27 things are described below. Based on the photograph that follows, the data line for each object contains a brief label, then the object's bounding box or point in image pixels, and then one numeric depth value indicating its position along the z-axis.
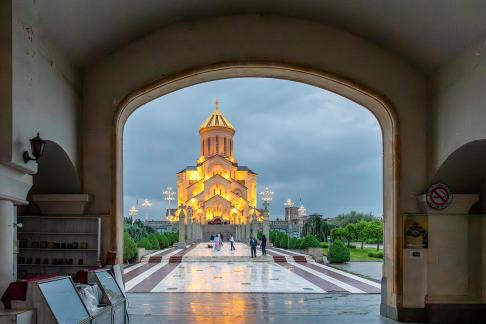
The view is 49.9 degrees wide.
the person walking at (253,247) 25.89
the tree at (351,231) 37.50
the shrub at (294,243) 32.32
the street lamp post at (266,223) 36.66
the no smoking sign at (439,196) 8.18
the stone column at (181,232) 35.52
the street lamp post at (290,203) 50.03
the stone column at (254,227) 38.78
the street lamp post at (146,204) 46.26
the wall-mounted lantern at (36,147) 5.61
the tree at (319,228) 46.56
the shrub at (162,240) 34.62
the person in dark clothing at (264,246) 27.06
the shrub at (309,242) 27.50
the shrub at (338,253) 23.34
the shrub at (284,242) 35.41
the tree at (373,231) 36.00
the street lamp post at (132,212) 47.83
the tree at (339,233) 37.28
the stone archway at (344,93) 8.43
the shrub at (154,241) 32.03
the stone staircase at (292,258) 25.05
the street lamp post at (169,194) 55.72
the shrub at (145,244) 28.42
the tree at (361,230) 37.19
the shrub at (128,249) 21.89
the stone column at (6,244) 5.23
